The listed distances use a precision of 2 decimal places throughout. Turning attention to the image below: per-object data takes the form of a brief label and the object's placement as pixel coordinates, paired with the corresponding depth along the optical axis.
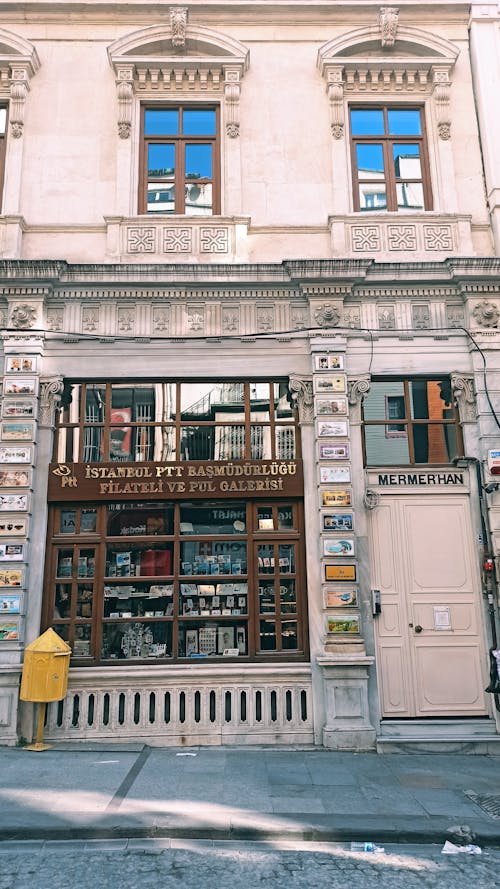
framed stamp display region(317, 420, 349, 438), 9.38
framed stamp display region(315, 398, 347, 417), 9.46
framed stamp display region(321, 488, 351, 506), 9.12
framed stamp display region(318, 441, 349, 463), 9.28
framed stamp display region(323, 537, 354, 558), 8.98
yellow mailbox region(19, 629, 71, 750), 8.18
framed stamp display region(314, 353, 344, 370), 9.62
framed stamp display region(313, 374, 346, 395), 9.55
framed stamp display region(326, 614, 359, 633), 8.76
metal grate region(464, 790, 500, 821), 6.30
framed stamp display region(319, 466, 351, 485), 9.18
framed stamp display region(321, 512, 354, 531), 9.05
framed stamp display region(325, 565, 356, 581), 8.91
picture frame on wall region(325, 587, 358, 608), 8.84
